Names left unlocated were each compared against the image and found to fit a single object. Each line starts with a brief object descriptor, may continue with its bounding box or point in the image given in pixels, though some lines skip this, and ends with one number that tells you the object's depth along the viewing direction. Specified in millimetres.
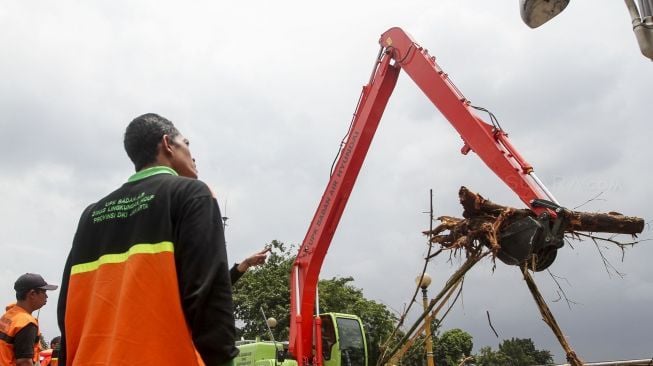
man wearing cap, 4391
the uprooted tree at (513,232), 6473
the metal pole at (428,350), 11320
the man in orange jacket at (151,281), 1845
